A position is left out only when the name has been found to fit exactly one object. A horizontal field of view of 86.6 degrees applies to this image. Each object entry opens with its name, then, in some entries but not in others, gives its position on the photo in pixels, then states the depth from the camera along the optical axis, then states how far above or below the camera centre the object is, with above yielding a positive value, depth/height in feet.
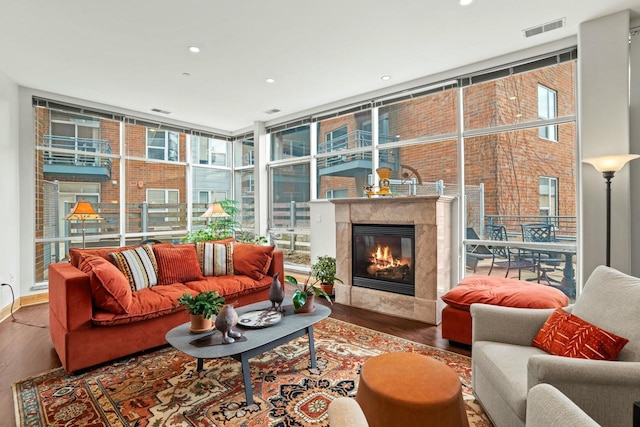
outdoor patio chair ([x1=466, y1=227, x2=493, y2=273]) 12.85 -1.54
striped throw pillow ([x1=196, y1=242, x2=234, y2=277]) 12.37 -1.68
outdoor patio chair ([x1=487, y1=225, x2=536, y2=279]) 12.04 -1.60
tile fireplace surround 11.80 -1.43
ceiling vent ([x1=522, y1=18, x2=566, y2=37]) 9.69 +5.42
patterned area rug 6.40 -3.83
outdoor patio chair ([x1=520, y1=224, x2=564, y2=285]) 11.51 -1.41
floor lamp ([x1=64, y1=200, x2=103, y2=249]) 12.79 +0.04
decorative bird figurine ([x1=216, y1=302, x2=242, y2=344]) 6.85 -2.23
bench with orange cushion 8.57 -2.27
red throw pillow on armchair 4.96 -2.02
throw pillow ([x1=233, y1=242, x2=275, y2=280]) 12.42 -1.74
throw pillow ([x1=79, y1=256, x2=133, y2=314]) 8.44 -1.90
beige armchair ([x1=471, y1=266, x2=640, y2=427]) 4.25 -2.17
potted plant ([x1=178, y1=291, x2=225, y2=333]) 7.34 -2.11
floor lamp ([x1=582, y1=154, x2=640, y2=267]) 8.64 +1.20
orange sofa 8.09 -2.42
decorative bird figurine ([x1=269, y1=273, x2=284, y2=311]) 8.81 -2.13
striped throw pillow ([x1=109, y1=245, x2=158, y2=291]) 10.11 -1.59
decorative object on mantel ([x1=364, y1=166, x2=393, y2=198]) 13.44 +1.11
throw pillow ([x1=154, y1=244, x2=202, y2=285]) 11.17 -1.74
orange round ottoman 4.56 -2.55
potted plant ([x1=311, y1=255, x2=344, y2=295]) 15.28 -2.70
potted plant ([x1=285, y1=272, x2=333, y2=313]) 8.39 -2.15
